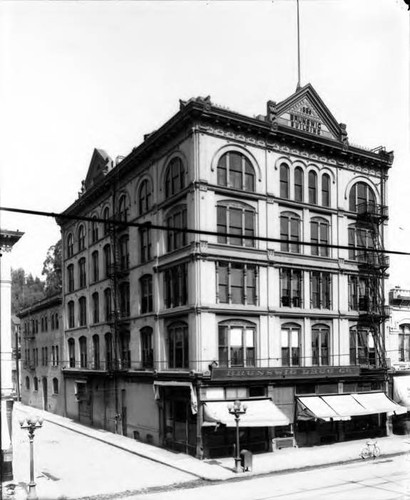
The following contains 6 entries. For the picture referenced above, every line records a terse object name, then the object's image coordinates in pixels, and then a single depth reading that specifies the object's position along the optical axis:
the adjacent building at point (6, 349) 23.47
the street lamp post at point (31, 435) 19.95
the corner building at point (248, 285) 28.89
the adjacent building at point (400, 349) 35.25
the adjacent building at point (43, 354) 49.31
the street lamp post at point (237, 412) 24.57
